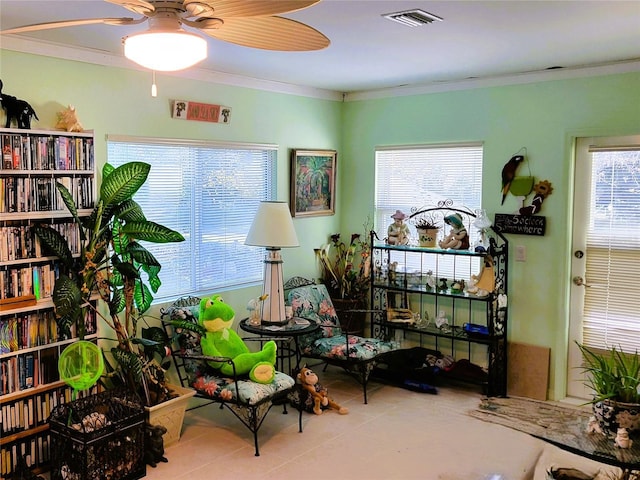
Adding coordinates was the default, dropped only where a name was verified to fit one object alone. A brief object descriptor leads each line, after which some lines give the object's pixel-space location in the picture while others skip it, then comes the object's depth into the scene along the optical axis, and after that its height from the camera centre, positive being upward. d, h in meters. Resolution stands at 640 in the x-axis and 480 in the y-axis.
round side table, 4.29 -0.90
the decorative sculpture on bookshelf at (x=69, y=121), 3.55 +0.45
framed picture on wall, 5.25 +0.18
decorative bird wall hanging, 4.67 +0.26
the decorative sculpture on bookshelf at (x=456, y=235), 4.85 -0.24
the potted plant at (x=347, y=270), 5.42 -0.61
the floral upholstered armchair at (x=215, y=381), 3.69 -1.14
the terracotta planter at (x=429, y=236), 4.98 -0.26
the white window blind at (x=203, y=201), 4.23 +0.00
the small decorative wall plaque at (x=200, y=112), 4.27 +0.65
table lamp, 4.34 -0.28
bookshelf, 3.23 -0.44
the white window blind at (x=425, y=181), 4.98 +0.20
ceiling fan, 1.64 +0.52
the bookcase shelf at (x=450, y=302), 4.71 -0.81
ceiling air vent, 2.92 +0.91
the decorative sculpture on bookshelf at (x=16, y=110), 3.32 +0.49
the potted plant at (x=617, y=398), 2.89 -0.92
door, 4.29 -0.30
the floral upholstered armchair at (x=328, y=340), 4.56 -1.08
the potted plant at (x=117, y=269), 3.35 -0.40
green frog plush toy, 3.95 -0.94
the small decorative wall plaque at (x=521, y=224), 4.57 -0.14
